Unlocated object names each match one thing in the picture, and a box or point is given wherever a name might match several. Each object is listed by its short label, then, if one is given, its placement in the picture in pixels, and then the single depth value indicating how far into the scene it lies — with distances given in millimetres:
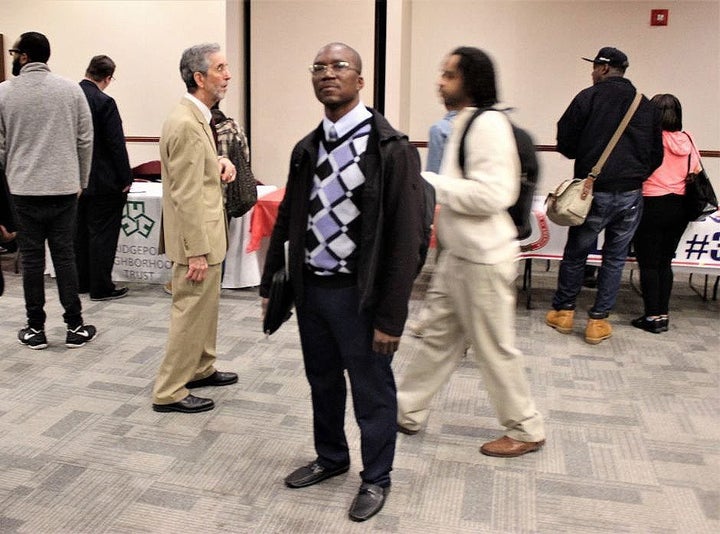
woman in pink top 3791
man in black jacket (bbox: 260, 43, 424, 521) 1830
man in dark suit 4164
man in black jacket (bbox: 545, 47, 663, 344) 3568
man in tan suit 2525
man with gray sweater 3307
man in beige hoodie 2168
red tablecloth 4457
